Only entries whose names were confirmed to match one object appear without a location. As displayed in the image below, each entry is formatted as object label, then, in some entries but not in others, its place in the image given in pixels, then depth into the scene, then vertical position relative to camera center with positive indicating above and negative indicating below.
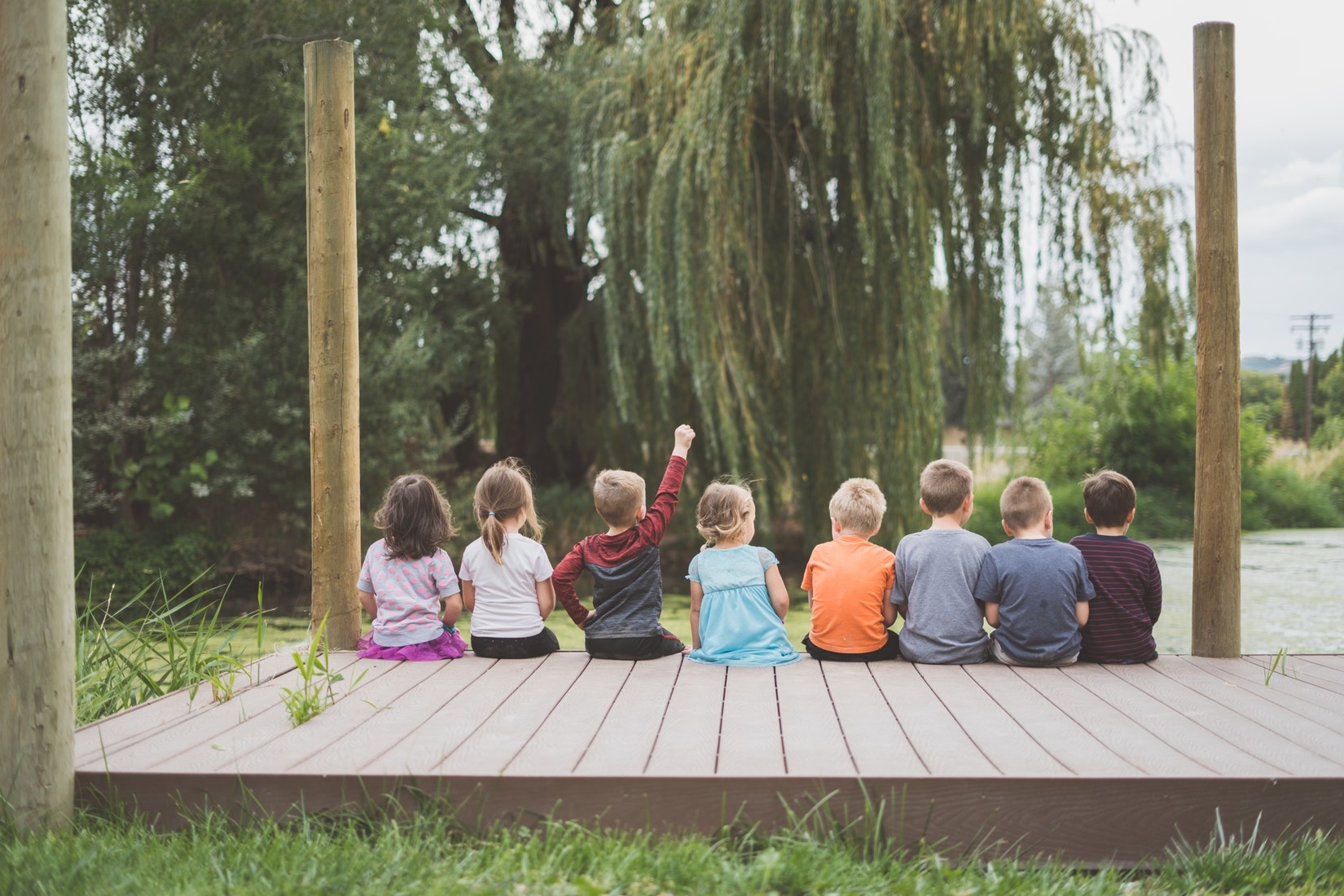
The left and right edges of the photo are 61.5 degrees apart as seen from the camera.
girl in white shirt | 3.77 -0.52
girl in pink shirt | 3.74 -0.51
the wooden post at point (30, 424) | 2.40 +0.01
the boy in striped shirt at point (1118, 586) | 3.58 -0.54
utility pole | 30.50 +2.17
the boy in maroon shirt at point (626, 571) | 3.70 -0.50
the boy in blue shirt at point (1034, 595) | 3.50 -0.56
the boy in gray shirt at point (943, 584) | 3.60 -0.54
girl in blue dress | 3.62 -0.58
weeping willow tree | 6.85 +1.35
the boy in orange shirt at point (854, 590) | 3.65 -0.56
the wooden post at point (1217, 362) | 3.71 +0.17
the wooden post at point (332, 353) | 3.98 +0.25
